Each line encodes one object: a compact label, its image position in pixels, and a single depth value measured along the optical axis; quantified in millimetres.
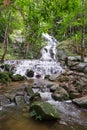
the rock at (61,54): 9681
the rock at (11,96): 3970
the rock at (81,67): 7268
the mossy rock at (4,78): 5392
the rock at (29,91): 4295
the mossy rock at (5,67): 7350
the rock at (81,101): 3771
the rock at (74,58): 8294
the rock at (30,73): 7124
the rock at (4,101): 3767
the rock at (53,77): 6304
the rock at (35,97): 3946
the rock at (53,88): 4785
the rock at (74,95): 4364
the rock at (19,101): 3773
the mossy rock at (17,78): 6028
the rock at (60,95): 4176
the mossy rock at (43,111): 3044
